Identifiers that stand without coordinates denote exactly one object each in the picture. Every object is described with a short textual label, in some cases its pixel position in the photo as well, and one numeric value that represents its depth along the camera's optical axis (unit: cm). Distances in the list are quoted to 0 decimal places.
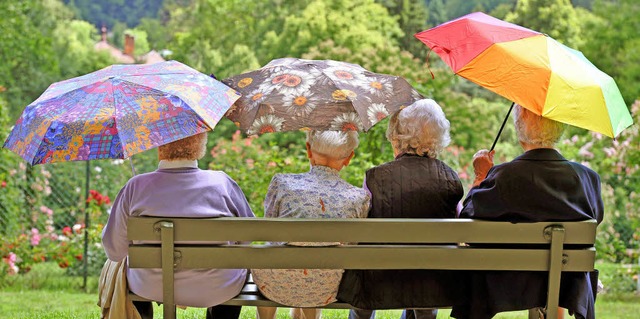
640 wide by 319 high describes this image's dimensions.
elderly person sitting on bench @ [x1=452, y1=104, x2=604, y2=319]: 612
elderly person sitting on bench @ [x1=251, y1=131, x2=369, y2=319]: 637
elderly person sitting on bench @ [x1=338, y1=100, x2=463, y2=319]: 643
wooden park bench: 584
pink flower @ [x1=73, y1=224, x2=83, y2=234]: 1561
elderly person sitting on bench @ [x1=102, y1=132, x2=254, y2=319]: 615
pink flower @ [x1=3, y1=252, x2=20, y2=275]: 1483
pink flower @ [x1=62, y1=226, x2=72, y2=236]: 1595
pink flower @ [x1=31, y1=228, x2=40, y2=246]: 1573
